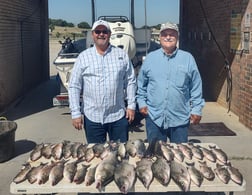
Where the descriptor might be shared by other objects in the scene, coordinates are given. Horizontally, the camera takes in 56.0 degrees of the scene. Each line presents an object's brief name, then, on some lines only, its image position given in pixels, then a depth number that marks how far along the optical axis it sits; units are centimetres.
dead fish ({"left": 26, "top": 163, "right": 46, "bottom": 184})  188
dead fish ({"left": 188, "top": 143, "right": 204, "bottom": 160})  212
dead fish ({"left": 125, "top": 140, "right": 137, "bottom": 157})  213
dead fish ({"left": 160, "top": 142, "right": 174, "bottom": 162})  203
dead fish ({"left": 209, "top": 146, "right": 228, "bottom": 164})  209
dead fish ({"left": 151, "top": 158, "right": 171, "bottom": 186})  183
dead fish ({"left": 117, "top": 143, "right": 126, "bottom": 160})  210
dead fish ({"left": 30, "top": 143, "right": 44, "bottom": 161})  215
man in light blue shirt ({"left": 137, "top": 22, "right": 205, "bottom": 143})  225
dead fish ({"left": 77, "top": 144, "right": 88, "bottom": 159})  213
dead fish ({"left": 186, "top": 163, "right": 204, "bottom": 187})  183
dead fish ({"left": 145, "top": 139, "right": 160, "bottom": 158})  210
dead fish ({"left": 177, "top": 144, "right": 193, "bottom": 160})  211
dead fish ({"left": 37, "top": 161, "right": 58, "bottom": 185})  187
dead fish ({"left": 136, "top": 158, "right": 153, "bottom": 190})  183
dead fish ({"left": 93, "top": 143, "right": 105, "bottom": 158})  211
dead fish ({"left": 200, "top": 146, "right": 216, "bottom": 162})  209
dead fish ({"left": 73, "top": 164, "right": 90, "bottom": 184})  186
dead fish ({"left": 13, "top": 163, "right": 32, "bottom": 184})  189
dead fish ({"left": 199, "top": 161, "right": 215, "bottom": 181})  188
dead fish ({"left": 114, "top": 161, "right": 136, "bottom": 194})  179
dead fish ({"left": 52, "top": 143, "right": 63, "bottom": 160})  214
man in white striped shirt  230
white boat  459
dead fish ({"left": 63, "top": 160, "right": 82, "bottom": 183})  188
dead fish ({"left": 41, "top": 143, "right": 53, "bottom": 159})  216
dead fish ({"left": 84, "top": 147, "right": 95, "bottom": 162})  209
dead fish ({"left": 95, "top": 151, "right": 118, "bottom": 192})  182
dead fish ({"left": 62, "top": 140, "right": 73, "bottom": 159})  215
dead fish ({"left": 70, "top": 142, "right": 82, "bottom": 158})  215
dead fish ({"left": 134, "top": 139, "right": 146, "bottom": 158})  211
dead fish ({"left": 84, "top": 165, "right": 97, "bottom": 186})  184
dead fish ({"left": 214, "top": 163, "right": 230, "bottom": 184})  186
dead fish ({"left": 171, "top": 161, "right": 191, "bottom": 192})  181
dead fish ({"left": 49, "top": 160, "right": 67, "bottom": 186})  186
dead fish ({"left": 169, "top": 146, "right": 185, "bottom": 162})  206
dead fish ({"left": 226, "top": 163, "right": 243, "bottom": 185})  186
